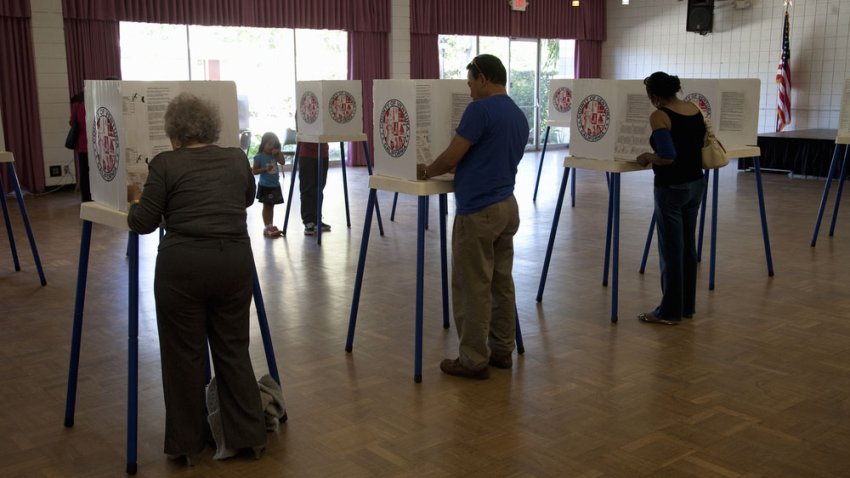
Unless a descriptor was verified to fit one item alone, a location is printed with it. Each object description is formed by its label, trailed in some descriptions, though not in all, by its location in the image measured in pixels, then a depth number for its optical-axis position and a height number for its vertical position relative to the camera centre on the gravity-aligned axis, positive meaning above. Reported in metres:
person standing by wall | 8.20 -0.36
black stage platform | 11.15 -0.70
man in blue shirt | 3.54 -0.43
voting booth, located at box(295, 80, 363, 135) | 6.97 -0.06
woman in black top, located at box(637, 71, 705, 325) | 4.33 -0.44
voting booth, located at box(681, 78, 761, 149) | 5.55 -0.08
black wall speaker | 14.25 +1.40
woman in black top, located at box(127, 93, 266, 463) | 2.71 -0.54
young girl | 6.96 -0.63
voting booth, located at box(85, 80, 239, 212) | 3.01 -0.09
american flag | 13.16 +0.17
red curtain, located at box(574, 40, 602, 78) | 15.99 +0.78
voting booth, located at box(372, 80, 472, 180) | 3.78 -0.09
